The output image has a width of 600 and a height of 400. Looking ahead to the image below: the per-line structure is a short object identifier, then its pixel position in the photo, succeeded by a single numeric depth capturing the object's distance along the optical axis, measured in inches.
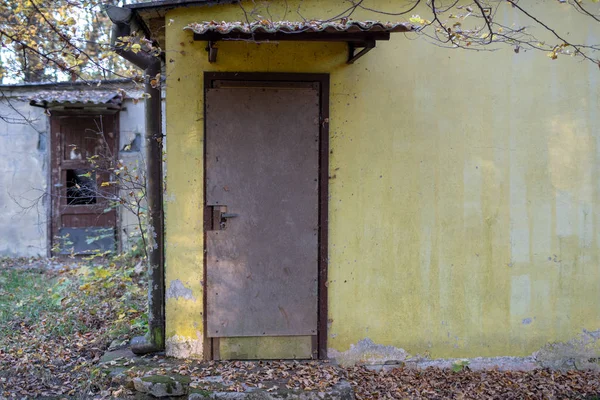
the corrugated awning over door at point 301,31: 142.6
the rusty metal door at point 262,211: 173.3
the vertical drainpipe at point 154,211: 179.6
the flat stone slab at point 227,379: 153.3
